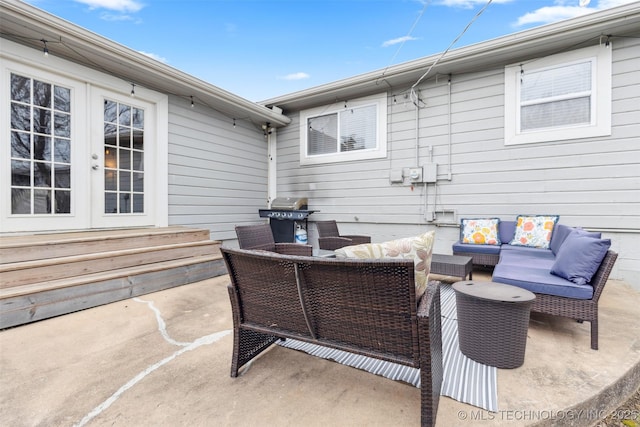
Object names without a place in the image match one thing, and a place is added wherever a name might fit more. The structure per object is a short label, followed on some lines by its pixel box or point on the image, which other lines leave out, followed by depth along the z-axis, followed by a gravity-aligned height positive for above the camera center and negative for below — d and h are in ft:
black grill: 19.52 -0.45
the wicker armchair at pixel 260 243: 11.19 -1.35
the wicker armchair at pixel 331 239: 15.23 -1.55
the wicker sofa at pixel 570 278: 7.13 -1.85
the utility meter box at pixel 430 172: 16.67 +2.05
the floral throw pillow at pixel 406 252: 5.14 -0.74
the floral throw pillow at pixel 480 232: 14.40 -1.09
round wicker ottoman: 6.15 -2.42
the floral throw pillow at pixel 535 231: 13.21 -0.95
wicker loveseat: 4.36 -1.61
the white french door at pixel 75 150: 11.66 +2.59
